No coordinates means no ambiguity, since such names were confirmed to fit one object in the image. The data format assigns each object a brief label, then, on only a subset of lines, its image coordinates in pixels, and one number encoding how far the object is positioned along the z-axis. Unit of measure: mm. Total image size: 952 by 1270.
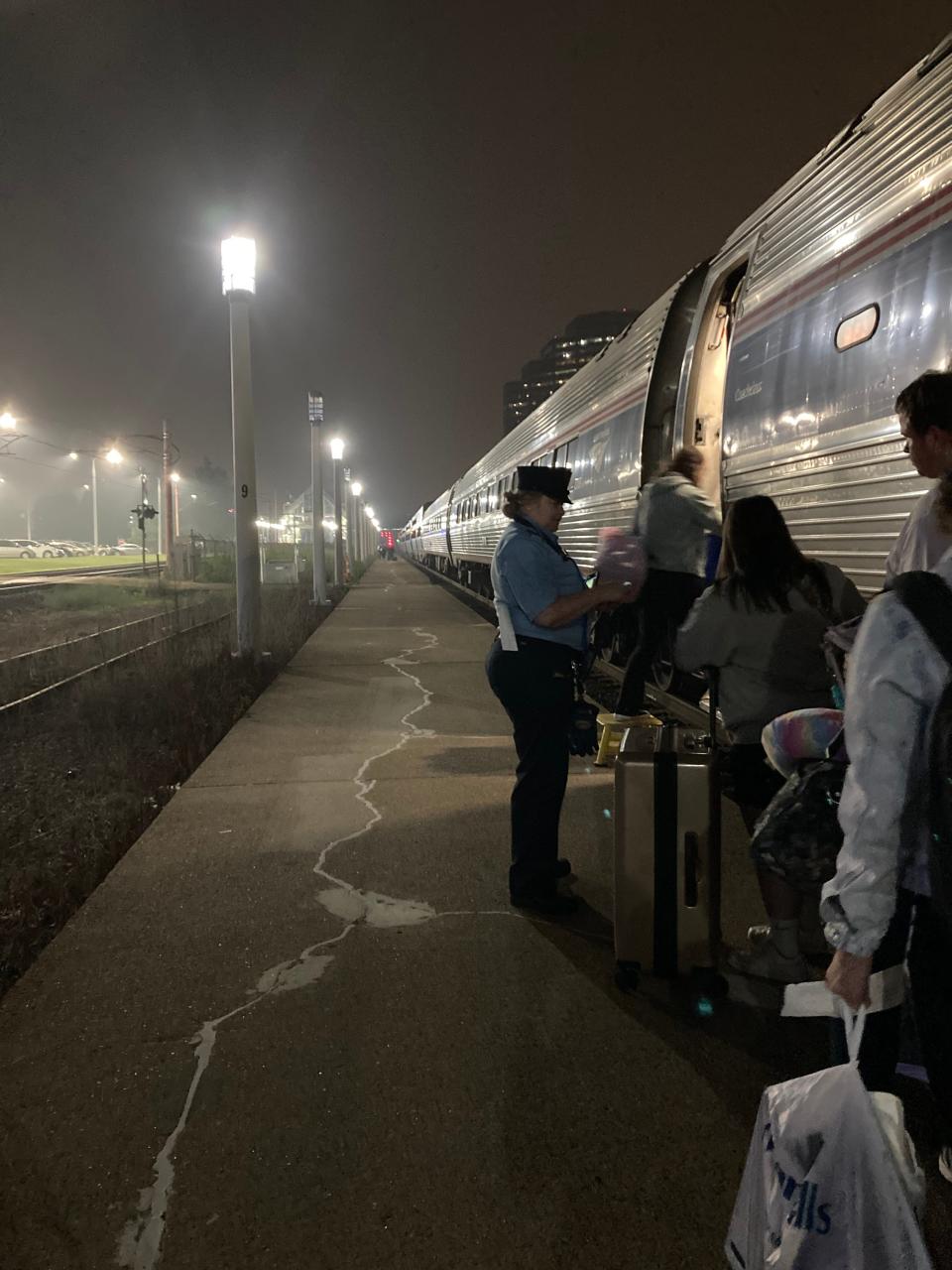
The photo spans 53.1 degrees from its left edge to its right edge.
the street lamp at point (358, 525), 54678
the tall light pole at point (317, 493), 22547
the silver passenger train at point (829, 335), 4223
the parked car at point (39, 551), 66756
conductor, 3947
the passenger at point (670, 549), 6285
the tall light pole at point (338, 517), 28797
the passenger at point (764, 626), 3627
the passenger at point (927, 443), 2357
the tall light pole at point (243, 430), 11758
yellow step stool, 6340
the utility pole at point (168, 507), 28766
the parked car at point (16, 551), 65462
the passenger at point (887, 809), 1671
